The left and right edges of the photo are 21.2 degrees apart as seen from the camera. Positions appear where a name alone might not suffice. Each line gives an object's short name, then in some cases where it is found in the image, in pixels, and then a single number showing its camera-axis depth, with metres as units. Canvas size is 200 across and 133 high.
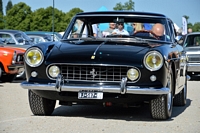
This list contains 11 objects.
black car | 6.59
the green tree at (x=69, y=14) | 77.25
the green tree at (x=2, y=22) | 76.44
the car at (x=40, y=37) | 21.86
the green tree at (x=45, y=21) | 72.75
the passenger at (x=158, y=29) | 8.02
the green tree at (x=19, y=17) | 75.25
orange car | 13.71
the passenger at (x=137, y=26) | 8.05
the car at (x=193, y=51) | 16.81
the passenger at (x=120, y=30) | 7.95
